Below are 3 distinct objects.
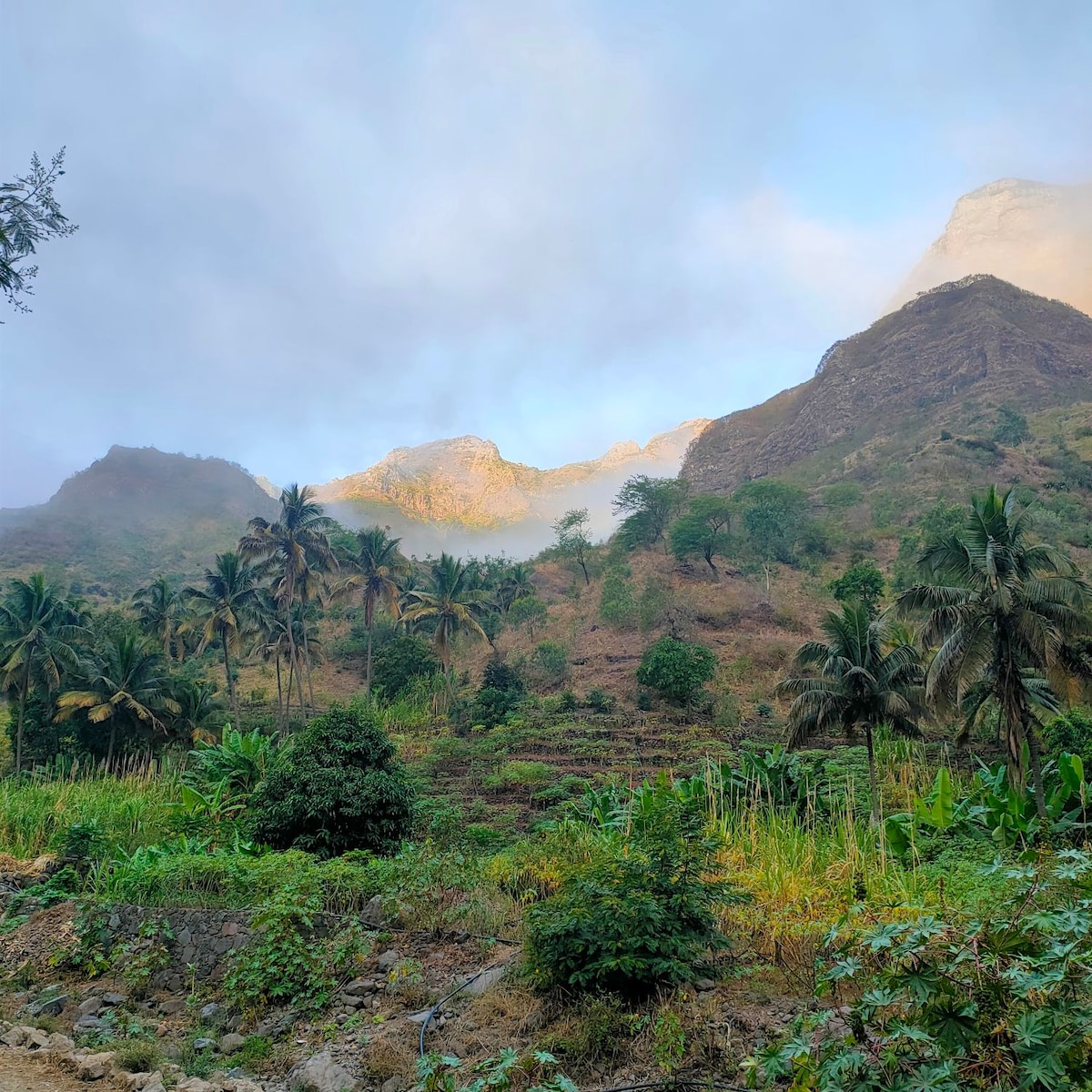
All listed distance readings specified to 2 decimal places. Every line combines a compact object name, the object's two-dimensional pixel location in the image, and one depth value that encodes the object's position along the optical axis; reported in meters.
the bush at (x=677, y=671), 34.28
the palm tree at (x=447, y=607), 38.44
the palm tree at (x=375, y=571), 39.84
